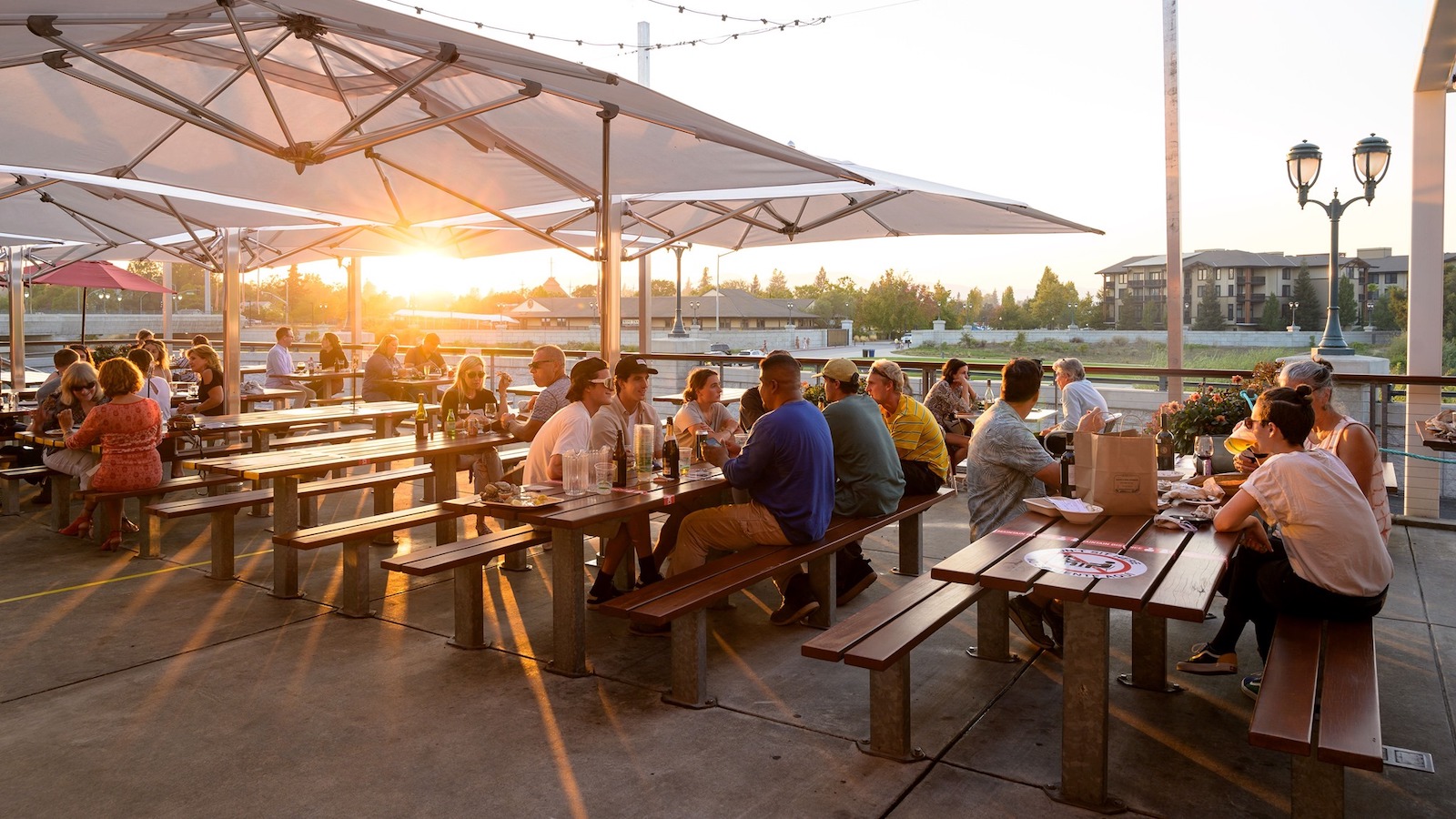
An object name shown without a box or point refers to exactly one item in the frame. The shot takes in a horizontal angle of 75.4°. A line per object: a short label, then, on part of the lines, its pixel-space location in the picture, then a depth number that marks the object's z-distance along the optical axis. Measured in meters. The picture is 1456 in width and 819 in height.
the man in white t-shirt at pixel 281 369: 12.10
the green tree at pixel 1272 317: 91.06
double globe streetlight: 11.66
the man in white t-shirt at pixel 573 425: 5.09
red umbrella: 13.56
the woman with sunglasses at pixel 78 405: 6.70
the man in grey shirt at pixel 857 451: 5.25
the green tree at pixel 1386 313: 82.32
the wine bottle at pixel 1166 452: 5.26
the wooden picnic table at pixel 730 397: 10.08
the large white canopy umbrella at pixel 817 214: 7.97
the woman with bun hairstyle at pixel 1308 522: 3.36
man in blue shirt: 4.53
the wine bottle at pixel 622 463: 4.88
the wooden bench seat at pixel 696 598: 3.69
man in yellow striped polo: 6.07
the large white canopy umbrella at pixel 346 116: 4.30
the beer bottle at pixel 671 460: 5.14
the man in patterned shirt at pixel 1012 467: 4.52
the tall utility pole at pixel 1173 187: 11.69
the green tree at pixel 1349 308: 80.88
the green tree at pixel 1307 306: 88.62
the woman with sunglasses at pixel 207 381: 9.01
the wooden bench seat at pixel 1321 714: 2.46
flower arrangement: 5.98
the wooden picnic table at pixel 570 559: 4.11
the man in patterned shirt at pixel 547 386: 6.59
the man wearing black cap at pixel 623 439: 5.27
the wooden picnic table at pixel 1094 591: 2.91
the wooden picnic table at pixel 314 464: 5.45
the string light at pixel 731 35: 19.73
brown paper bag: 3.98
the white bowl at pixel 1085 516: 3.94
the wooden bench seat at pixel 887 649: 3.16
